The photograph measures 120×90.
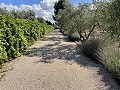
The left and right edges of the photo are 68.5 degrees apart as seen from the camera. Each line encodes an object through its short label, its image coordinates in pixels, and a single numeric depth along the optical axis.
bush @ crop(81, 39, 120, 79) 3.07
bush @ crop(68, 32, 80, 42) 9.35
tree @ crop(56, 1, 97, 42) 7.55
